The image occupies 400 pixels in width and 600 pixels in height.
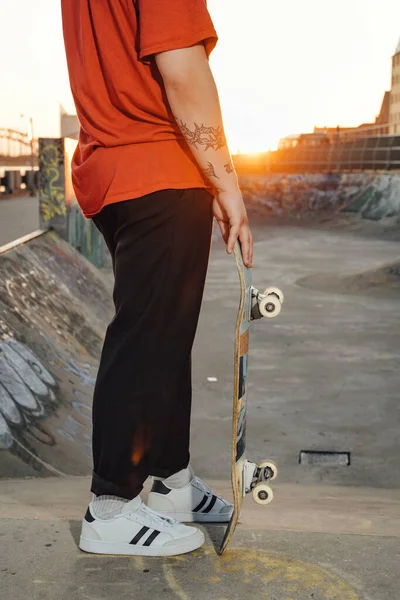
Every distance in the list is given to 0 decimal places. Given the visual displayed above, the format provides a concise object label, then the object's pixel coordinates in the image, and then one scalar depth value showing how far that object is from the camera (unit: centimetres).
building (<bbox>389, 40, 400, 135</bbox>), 11531
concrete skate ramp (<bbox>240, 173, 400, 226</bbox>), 2580
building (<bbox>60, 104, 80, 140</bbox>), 6066
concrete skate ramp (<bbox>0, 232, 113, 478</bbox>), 432
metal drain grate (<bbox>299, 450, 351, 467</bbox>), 526
